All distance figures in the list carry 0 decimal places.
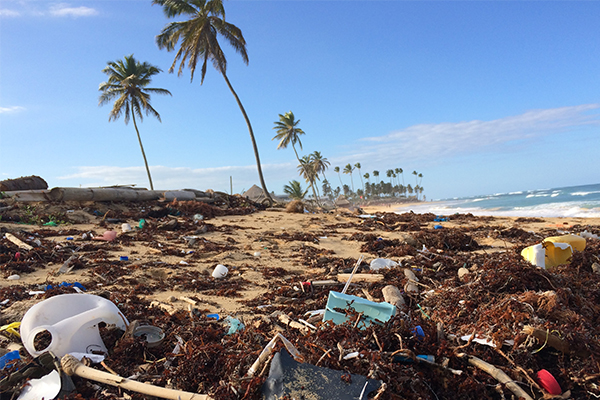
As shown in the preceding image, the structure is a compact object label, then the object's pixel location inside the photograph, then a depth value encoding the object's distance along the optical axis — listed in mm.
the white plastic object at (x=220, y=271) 5480
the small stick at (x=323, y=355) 1842
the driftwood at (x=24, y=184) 13129
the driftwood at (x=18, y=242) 6055
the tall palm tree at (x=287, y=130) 36969
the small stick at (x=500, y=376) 1856
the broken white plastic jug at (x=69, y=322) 2312
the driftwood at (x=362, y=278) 4355
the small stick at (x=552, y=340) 2107
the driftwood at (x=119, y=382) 1866
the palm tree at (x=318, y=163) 50875
